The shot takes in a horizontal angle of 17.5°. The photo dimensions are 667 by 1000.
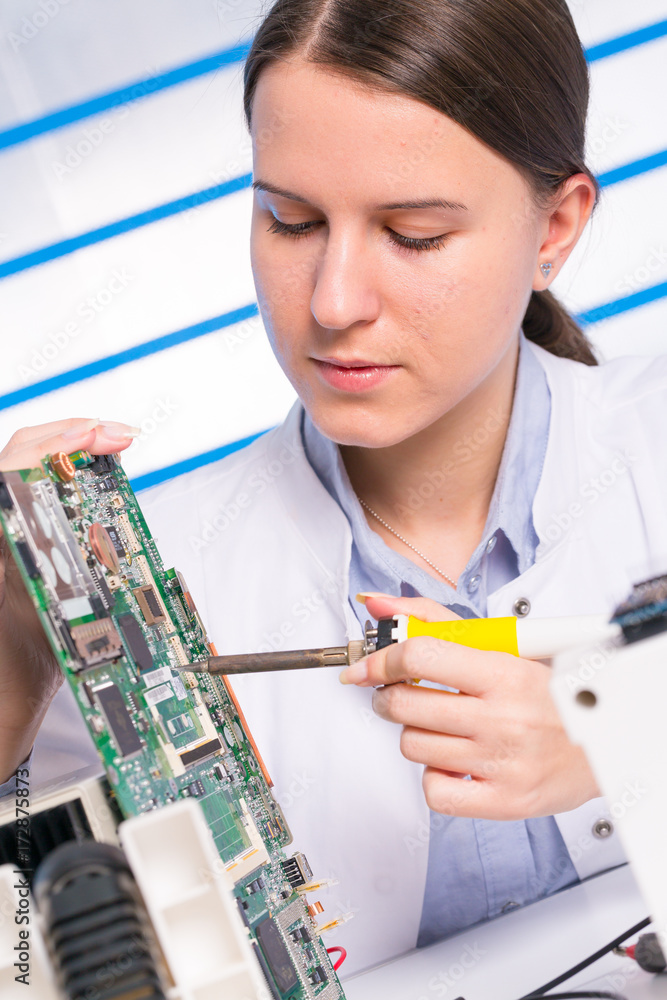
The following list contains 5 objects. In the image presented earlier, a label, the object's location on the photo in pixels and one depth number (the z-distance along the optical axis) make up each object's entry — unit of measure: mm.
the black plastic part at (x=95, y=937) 811
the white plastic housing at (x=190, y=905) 839
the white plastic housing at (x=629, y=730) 795
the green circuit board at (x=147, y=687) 899
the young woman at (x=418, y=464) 993
